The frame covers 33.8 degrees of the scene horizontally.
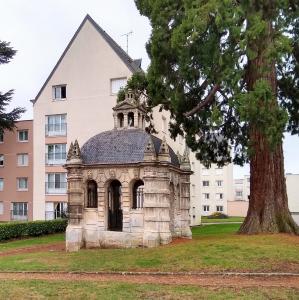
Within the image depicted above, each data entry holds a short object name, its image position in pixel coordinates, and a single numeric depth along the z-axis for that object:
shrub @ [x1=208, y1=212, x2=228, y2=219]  73.65
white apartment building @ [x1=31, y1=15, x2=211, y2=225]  39.50
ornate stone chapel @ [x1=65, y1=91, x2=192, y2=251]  20.00
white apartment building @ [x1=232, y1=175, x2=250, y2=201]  101.69
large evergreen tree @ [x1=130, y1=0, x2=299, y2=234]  16.95
